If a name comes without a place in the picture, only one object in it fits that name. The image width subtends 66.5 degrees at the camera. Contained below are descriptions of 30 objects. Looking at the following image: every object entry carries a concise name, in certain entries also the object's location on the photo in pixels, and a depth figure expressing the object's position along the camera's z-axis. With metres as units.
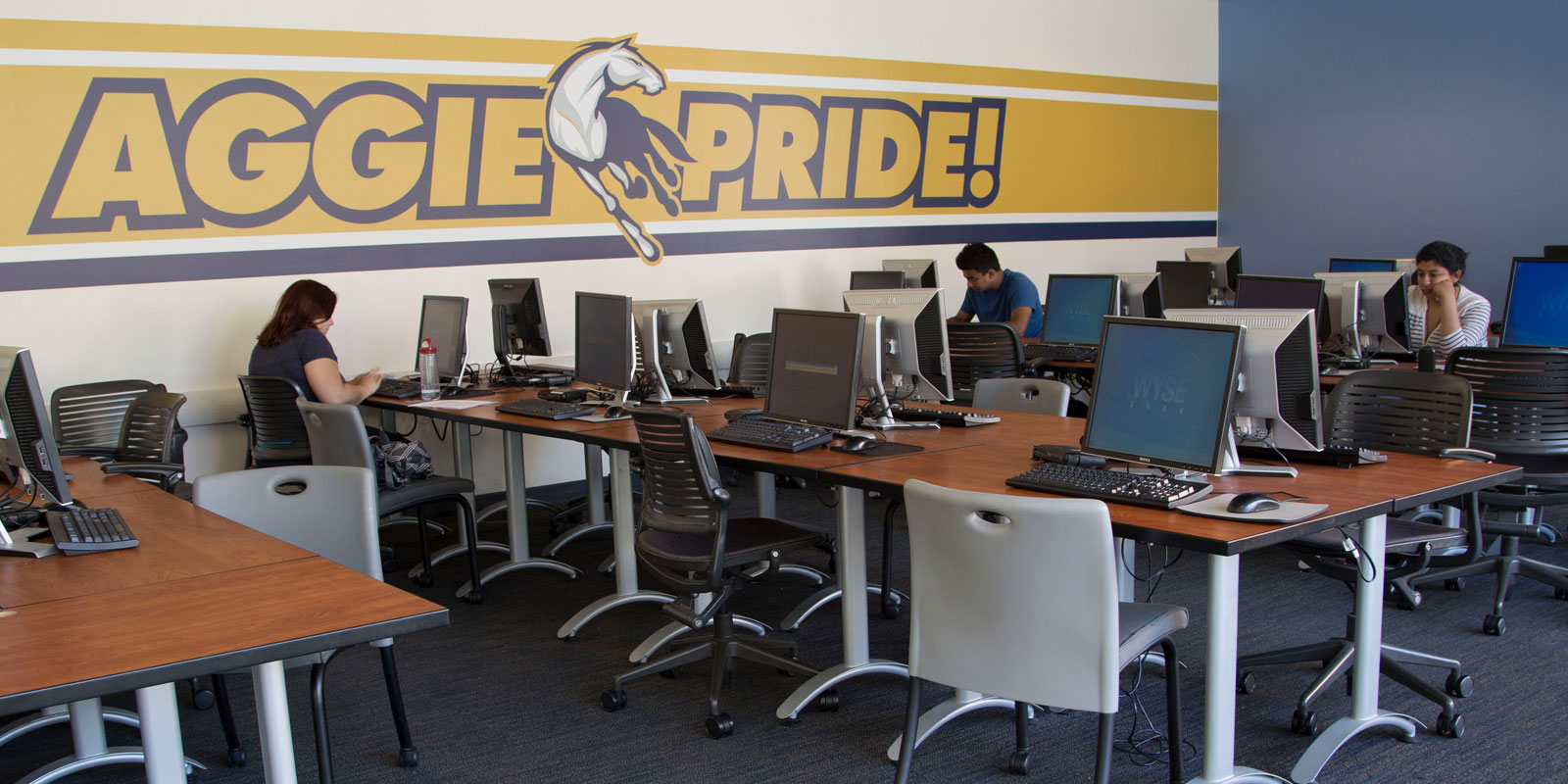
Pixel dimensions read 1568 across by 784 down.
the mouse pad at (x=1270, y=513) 2.49
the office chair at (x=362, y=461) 4.17
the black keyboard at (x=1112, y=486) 2.65
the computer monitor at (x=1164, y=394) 2.79
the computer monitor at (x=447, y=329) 5.56
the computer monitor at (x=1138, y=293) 7.15
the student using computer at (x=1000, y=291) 7.01
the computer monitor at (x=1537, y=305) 5.30
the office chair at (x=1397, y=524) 3.15
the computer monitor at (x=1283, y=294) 5.45
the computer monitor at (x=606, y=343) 4.64
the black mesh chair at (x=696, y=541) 3.32
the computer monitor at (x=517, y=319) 5.71
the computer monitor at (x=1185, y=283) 7.47
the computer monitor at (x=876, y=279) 7.23
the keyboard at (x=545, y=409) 4.41
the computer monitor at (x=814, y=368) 3.67
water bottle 5.24
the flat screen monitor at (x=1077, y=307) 6.68
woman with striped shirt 5.57
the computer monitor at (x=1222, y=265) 7.77
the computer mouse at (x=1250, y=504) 2.53
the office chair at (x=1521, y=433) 4.06
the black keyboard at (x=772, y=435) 3.55
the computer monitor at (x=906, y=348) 4.01
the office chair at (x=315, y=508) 3.05
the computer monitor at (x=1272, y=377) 2.95
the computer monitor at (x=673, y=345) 4.71
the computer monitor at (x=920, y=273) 7.64
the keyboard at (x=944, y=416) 3.96
